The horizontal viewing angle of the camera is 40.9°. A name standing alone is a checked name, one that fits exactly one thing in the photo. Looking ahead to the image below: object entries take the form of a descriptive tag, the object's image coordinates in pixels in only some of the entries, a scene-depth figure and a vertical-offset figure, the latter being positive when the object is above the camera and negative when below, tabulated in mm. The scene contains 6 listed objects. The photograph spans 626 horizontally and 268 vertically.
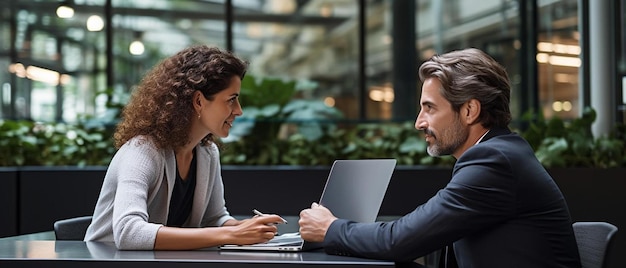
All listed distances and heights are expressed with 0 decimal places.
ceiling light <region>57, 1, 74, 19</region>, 7734 +1222
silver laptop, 2363 -150
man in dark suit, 2178 -205
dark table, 2078 -301
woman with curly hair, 2713 +15
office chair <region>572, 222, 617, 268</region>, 2342 -303
